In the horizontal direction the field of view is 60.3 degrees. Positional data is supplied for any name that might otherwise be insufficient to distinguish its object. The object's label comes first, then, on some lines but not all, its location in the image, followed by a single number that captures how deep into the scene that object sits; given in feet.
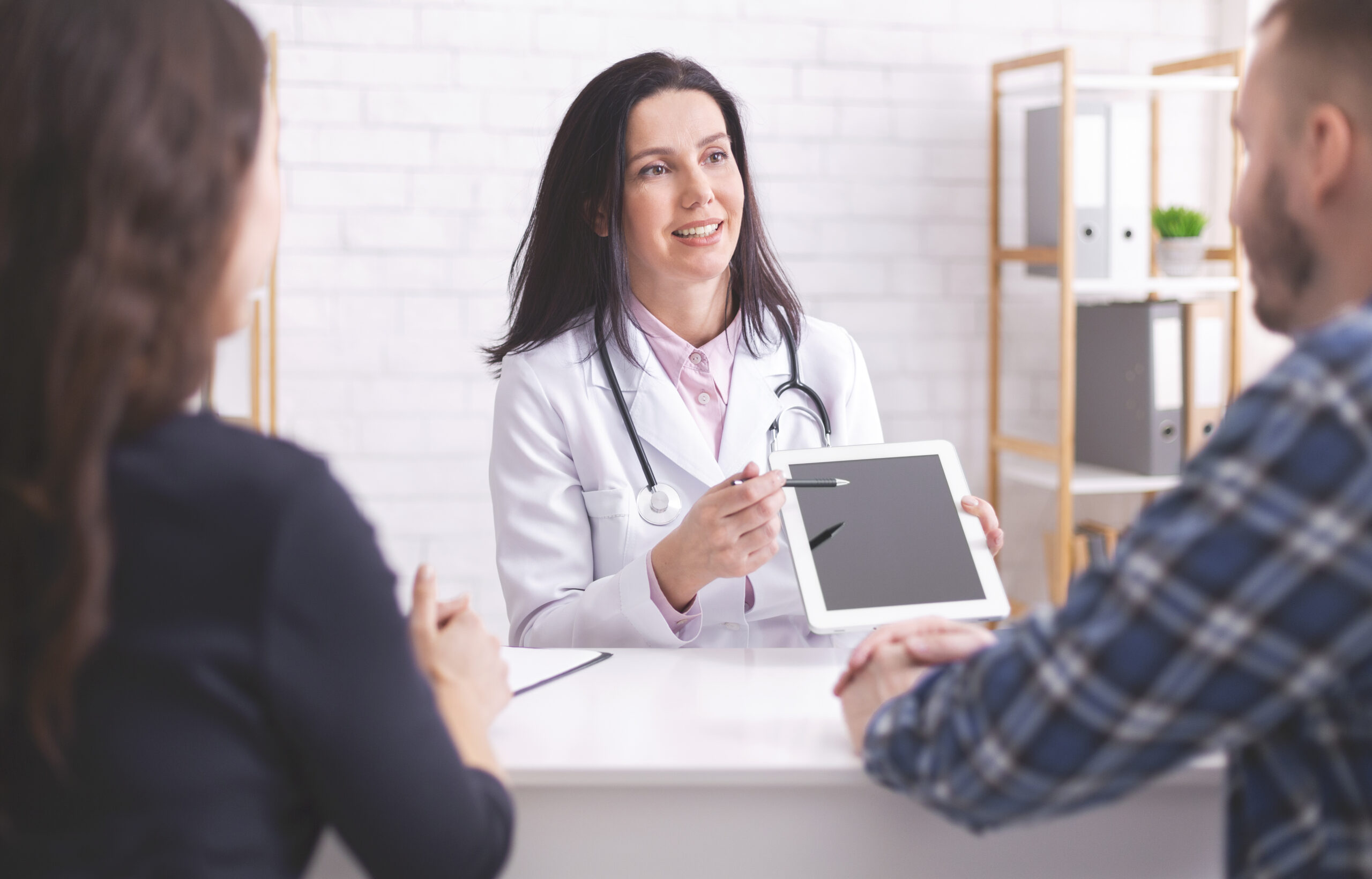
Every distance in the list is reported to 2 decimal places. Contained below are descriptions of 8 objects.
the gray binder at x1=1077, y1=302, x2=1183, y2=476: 9.00
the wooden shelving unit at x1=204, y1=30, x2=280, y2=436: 8.50
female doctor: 5.41
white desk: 3.19
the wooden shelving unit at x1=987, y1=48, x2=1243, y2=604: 8.84
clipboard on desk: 3.98
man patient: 2.20
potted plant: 9.25
